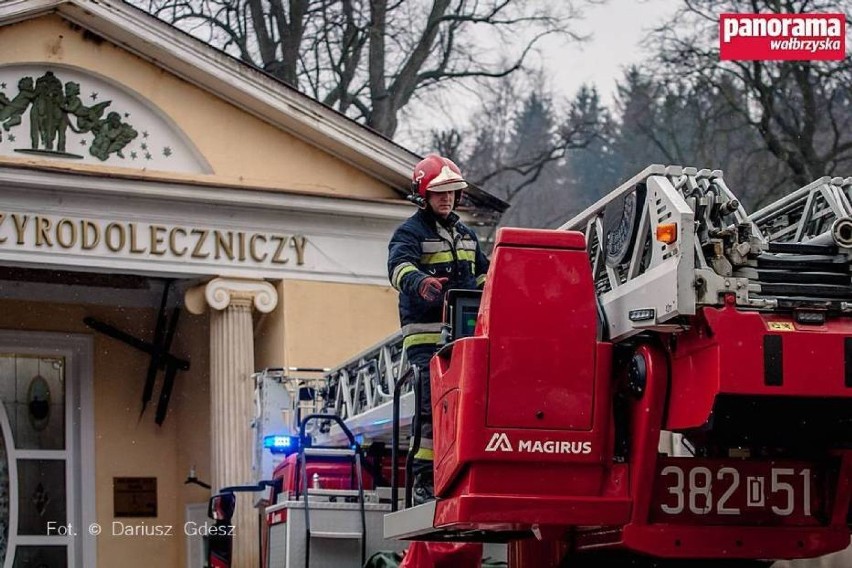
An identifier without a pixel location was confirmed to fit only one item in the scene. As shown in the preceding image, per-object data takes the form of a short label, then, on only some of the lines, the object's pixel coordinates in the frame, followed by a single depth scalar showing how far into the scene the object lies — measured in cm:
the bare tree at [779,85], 2548
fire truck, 598
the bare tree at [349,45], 2892
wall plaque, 2030
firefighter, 803
